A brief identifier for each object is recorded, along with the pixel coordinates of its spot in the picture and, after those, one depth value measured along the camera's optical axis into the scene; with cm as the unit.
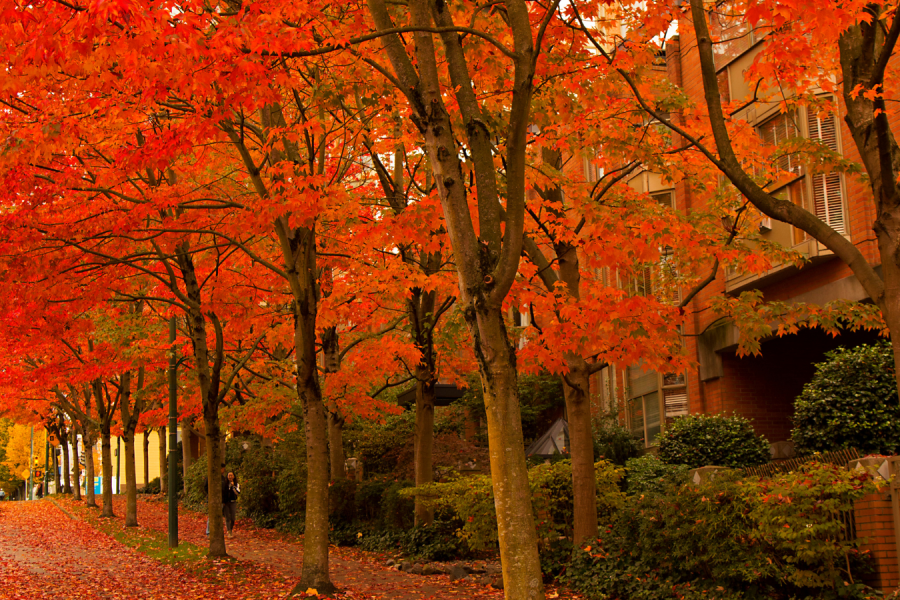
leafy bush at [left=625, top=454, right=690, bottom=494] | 1617
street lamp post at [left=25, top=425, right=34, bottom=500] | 6324
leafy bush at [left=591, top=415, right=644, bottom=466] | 2086
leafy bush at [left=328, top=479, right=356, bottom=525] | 2034
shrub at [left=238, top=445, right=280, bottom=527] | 2497
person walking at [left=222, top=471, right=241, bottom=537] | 2134
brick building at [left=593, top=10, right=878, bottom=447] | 1584
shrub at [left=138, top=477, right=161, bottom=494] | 4841
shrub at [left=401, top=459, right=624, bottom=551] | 1315
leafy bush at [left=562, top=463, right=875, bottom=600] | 879
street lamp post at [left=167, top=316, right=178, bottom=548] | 1925
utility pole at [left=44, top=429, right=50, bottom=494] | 5601
